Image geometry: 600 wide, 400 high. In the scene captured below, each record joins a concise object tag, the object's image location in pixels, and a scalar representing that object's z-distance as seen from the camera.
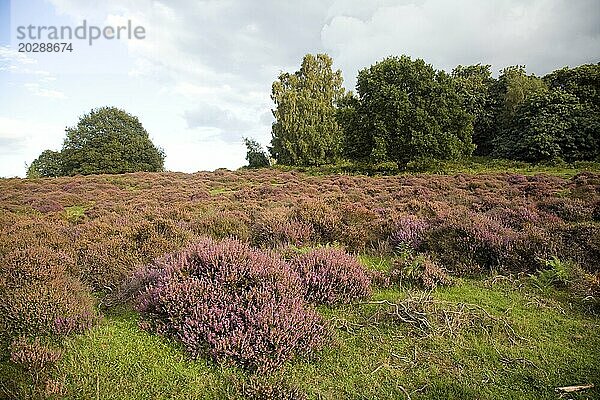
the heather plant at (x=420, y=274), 5.25
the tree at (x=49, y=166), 51.11
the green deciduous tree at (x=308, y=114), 43.31
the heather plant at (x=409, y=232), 6.83
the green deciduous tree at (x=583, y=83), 32.50
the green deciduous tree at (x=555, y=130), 29.02
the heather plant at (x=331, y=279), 4.68
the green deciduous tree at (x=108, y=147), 47.84
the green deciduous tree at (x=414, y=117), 27.58
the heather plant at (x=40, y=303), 3.93
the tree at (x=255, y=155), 53.38
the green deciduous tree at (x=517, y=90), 38.00
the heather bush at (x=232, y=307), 3.54
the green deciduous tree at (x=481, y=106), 40.81
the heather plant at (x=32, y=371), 3.11
